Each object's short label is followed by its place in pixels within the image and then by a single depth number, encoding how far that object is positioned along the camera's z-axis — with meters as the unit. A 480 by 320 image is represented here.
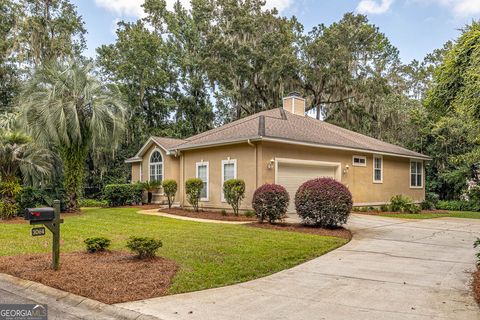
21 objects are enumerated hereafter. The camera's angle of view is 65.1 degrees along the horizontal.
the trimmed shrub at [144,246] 6.19
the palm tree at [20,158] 12.37
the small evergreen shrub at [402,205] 16.81
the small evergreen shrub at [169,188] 15.98
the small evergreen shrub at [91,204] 19.75
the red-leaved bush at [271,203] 10.84
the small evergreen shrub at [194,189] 14.40
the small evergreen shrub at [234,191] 12.72
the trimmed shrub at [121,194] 18.31
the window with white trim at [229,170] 13.93
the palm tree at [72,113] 13.78
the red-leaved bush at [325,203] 10.12
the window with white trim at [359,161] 16.39
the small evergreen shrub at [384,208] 17.16
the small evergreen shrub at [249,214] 12.83
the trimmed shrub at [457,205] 19.74
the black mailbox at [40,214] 5.13
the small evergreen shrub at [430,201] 19.56
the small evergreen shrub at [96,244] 6.80
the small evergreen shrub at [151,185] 19.31
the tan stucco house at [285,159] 13.38
